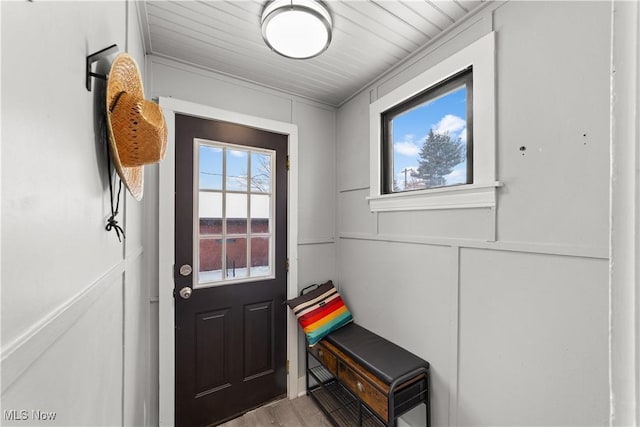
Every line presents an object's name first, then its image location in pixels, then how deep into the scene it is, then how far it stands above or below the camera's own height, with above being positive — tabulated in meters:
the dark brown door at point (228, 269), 1.74 -0.42
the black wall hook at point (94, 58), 0.61 +0.38
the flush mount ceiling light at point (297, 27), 1.24 +0.95
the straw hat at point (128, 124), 0.69 +0.24
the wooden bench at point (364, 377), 1.42 -1.01
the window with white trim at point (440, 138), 1.29 +0.48
